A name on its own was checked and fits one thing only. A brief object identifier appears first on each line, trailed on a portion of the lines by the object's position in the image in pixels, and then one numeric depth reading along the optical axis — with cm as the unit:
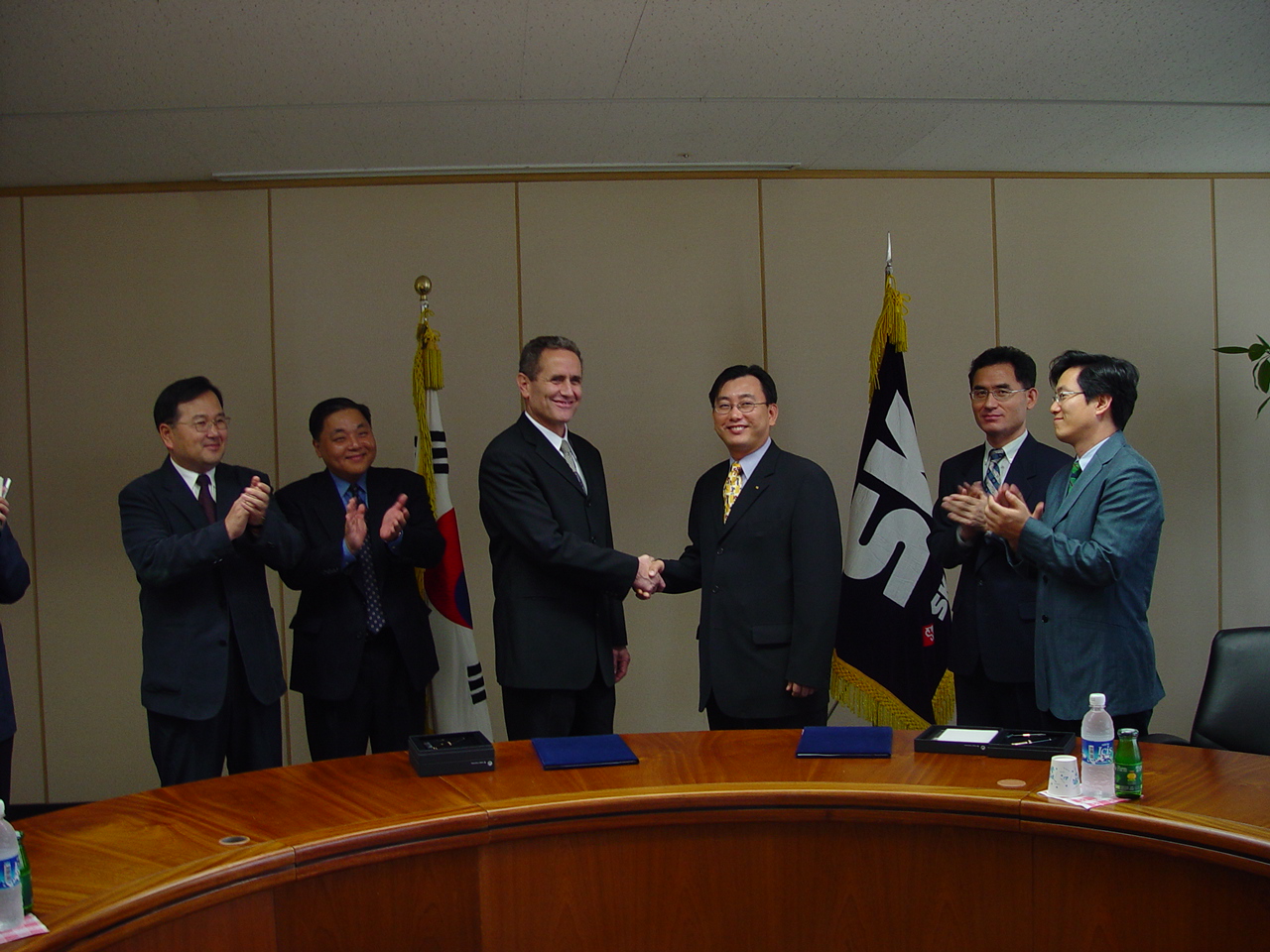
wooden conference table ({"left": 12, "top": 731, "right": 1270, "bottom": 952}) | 167
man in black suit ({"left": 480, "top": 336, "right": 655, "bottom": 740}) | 279
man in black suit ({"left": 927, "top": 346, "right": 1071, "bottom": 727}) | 284
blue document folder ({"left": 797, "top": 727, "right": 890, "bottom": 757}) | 212
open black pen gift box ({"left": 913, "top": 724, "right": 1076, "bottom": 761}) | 207
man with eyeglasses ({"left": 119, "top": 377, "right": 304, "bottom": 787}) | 268
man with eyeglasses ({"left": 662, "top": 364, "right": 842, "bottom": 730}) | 275
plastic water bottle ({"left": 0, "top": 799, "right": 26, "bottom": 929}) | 140
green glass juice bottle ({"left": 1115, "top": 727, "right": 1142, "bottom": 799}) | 180
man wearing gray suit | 241
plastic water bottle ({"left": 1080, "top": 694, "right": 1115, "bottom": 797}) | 181
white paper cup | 182
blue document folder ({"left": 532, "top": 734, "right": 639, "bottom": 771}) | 209
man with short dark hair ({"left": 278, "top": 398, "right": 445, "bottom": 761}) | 300
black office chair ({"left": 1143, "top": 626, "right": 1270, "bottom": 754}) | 257
